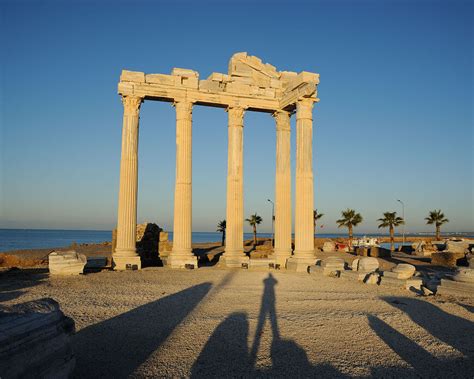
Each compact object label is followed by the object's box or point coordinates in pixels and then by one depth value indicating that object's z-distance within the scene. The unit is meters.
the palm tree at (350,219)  60.75
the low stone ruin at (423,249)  40.12
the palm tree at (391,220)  60.06
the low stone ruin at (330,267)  20.87
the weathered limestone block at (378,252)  35.62
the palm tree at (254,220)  68.02
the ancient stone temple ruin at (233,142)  23.48
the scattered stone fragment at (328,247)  47.70
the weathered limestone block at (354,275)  18.62
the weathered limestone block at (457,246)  33.41
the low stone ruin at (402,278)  16.67
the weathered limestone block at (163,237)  32.74
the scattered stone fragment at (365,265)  20.11
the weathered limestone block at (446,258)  28.79
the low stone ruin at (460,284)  14.84
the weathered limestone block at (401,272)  17.30
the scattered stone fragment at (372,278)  17.90
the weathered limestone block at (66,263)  18.50
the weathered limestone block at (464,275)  15.06
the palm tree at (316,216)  60.61
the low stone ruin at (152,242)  31.20
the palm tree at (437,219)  62.81
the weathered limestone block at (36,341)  4.94
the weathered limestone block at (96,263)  27.95
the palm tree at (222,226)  62.88
